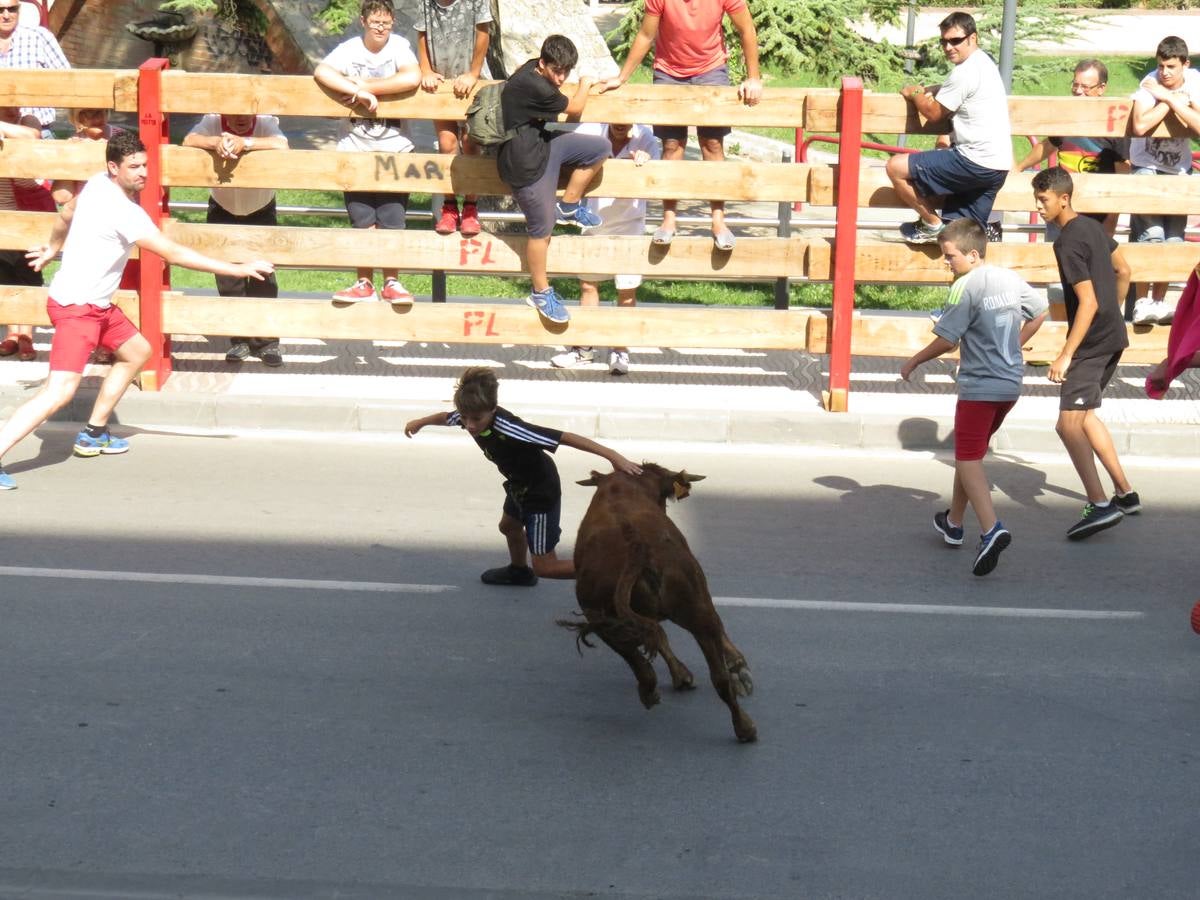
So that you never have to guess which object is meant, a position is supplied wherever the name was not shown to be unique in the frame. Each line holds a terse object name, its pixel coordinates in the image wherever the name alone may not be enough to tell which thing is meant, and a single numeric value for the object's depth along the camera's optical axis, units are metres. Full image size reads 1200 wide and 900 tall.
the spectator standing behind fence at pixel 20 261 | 11.35
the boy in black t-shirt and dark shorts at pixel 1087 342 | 8.29
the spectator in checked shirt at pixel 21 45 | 11.12
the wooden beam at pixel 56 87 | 10.59
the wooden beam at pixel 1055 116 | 10.39
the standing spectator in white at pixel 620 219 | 11.19
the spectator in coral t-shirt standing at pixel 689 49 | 10.88
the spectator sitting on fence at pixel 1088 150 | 11.24
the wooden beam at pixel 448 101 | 10.48
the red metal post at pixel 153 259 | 10.63
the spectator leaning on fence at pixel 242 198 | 10.70
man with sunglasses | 9.95
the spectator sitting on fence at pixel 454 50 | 10.75
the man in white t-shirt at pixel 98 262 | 9.05
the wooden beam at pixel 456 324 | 10.78
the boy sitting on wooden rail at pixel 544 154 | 9.88
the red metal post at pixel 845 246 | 10.37
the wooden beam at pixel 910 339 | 10.66
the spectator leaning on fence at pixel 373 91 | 10.46
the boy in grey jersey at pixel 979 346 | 7.68
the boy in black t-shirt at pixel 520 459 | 6.62
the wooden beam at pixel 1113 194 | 10.52
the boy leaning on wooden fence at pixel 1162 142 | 10.28
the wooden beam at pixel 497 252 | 10.76
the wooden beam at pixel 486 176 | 10.59
